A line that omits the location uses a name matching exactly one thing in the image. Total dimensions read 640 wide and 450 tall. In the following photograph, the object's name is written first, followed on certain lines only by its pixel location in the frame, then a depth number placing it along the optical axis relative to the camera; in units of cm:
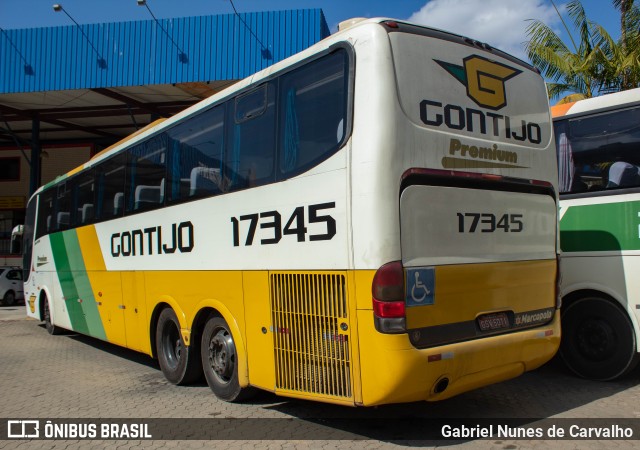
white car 2000
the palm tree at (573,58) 1395
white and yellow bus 409
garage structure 1634
